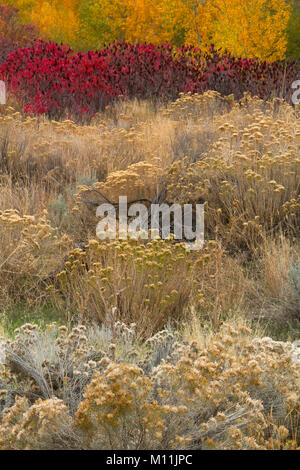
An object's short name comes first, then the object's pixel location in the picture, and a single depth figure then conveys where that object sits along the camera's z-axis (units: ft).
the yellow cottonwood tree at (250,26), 55.11
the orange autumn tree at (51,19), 83.71
